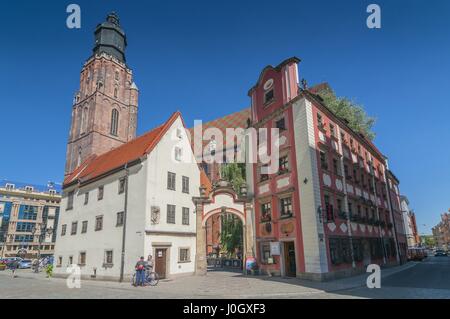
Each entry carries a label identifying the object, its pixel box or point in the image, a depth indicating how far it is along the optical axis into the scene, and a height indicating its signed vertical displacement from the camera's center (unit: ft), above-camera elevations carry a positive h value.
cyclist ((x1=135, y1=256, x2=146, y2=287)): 61.31 -6.21
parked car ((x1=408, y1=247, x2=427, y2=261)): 157.50 -8.92
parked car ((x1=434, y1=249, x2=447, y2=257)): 227.40 -12.87
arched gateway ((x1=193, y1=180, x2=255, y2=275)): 81.51 +9.12
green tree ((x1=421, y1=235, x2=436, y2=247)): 540.97 -8.85
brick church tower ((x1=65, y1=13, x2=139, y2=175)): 192.54 +97.54
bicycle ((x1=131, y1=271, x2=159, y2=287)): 62.40 -7.63
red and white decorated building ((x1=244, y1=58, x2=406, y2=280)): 66.44 +11.84
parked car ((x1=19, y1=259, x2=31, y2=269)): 158.92 -10.33
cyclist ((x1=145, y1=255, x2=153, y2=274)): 63.00 -5.02
